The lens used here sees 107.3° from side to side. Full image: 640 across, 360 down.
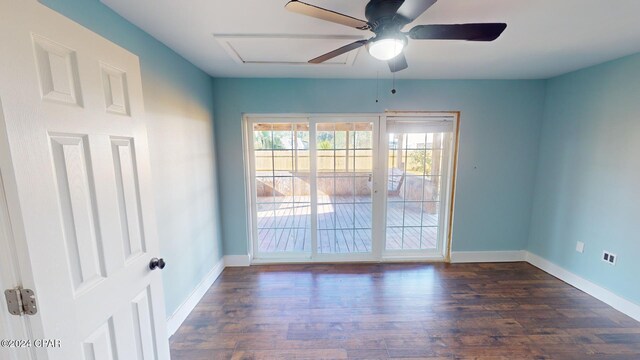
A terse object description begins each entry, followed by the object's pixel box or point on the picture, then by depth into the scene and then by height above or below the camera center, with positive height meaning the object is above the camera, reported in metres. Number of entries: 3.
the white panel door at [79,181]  0.75 -0.10
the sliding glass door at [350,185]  3.03 -0.43
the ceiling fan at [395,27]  1.18 +0.69
